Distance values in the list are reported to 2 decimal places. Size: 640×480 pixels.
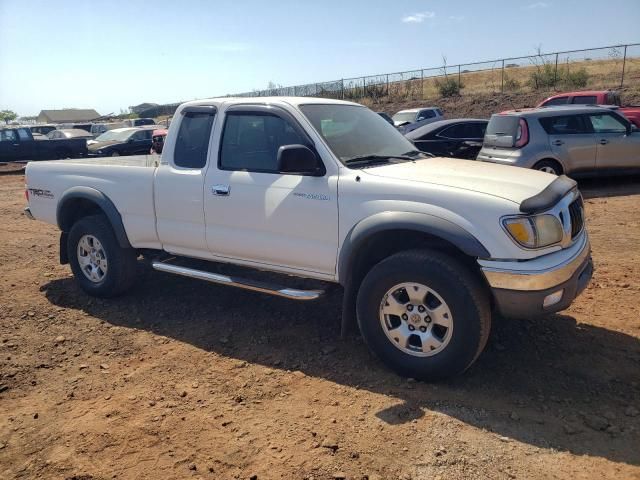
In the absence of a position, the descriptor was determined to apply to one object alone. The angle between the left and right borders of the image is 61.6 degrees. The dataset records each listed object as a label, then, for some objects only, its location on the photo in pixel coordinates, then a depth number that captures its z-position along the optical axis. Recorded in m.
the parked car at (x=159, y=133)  19.82
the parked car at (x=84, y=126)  32.75
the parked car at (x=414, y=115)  19.96
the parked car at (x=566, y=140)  10.07
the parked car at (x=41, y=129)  29.58
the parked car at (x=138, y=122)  35.02
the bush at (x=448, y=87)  31.97
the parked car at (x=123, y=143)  20.69
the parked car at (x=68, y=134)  23.00
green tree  87.30
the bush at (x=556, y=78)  27.86
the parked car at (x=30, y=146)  21.41
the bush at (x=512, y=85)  30.01
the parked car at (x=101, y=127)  31.52
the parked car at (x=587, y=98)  16.05
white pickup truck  3.36
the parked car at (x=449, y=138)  11.95
